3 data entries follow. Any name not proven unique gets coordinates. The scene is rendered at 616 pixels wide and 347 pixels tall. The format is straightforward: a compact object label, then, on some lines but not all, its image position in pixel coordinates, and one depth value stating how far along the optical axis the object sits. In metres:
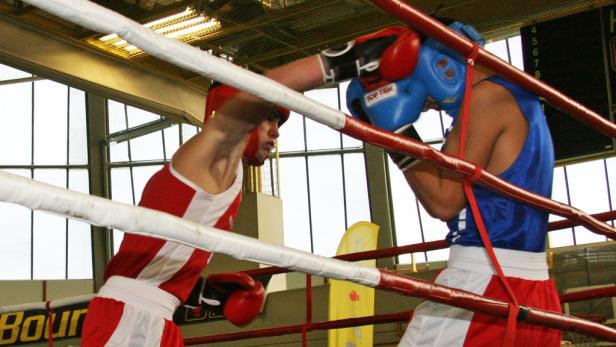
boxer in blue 1.69
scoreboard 6.64
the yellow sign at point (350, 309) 6.82
